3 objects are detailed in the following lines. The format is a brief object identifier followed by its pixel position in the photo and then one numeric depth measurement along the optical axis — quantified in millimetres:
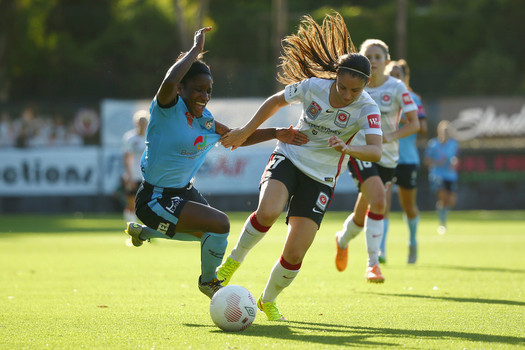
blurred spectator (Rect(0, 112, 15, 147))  49562
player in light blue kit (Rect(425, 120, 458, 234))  38094
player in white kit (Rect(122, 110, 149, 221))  30747
